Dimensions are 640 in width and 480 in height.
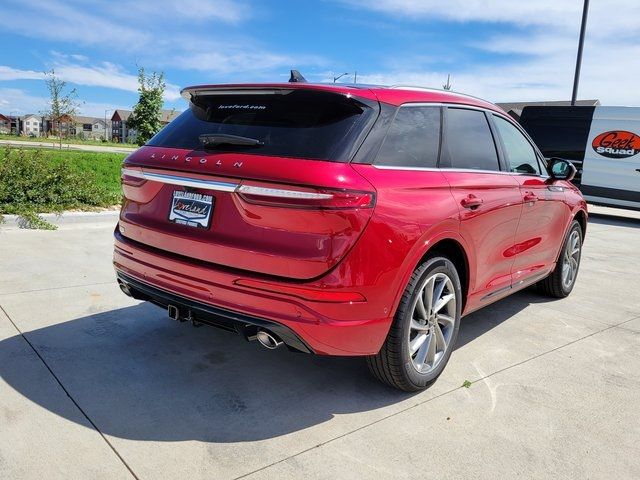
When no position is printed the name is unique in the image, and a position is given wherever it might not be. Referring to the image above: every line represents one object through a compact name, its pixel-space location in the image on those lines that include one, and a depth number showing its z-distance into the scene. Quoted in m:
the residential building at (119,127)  151.50
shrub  7.63
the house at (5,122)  155.12
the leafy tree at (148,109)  24.95
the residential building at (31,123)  174.40
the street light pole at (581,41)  16.41
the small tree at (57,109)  40.88
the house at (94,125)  169.00
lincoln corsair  2.61
